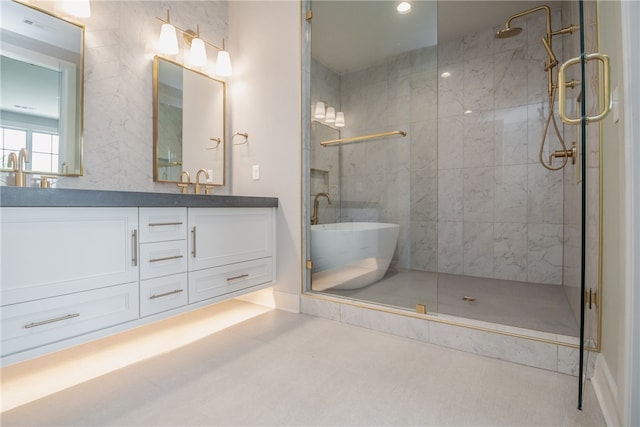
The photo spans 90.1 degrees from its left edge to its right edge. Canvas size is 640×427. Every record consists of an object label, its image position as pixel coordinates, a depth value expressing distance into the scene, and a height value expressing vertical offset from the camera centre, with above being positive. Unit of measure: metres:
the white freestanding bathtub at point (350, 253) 2.30 -0.31
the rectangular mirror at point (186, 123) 2.32 +0.69
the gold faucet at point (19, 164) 1.62 +0.24
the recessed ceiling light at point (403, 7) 2.09 +1.35
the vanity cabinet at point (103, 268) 1.21 -0.27
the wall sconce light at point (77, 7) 1.82 +1.17
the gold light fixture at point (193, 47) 2.29 +1.25
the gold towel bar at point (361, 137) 2.22 +0.54
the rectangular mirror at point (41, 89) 1.67 +0.67
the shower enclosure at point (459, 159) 2.09 +0.42
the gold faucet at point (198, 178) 2.47 +0.25
